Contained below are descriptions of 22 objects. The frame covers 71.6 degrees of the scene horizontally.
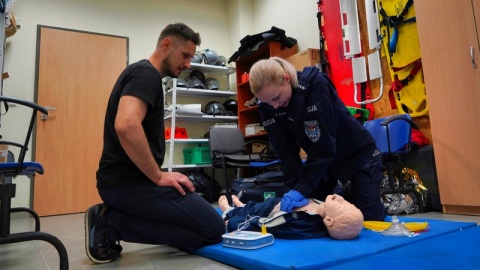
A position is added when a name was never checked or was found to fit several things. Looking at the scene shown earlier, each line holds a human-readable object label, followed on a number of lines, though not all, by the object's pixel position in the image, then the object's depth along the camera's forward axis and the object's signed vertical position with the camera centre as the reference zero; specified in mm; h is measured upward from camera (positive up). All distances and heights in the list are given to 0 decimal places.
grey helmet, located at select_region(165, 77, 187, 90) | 4645 +1292
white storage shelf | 4504 +813
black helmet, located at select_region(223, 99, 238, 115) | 4985 +987
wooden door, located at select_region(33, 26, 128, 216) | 4086 +862
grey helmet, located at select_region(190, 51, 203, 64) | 4805 +1672
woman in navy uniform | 1678 +173
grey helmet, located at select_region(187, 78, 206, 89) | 4730 +1292
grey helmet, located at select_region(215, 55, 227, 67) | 5070 +1702
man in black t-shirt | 1503 -103
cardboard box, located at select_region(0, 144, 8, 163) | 2639 +227
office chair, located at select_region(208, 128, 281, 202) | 3803 +235
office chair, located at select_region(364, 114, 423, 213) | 2572 +144
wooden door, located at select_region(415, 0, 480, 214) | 2301 +485
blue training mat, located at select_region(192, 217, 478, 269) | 1156 -320
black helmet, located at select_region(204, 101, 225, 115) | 4820 +941
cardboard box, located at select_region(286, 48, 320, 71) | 3908 +1307
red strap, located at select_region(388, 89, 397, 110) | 3286 +649
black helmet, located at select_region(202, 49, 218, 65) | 4953 +1724
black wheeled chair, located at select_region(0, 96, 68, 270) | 1325 -95
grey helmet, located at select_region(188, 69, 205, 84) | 4905 +1463
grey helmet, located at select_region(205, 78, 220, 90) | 4941 +1330
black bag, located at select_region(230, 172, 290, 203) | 2838 -146
